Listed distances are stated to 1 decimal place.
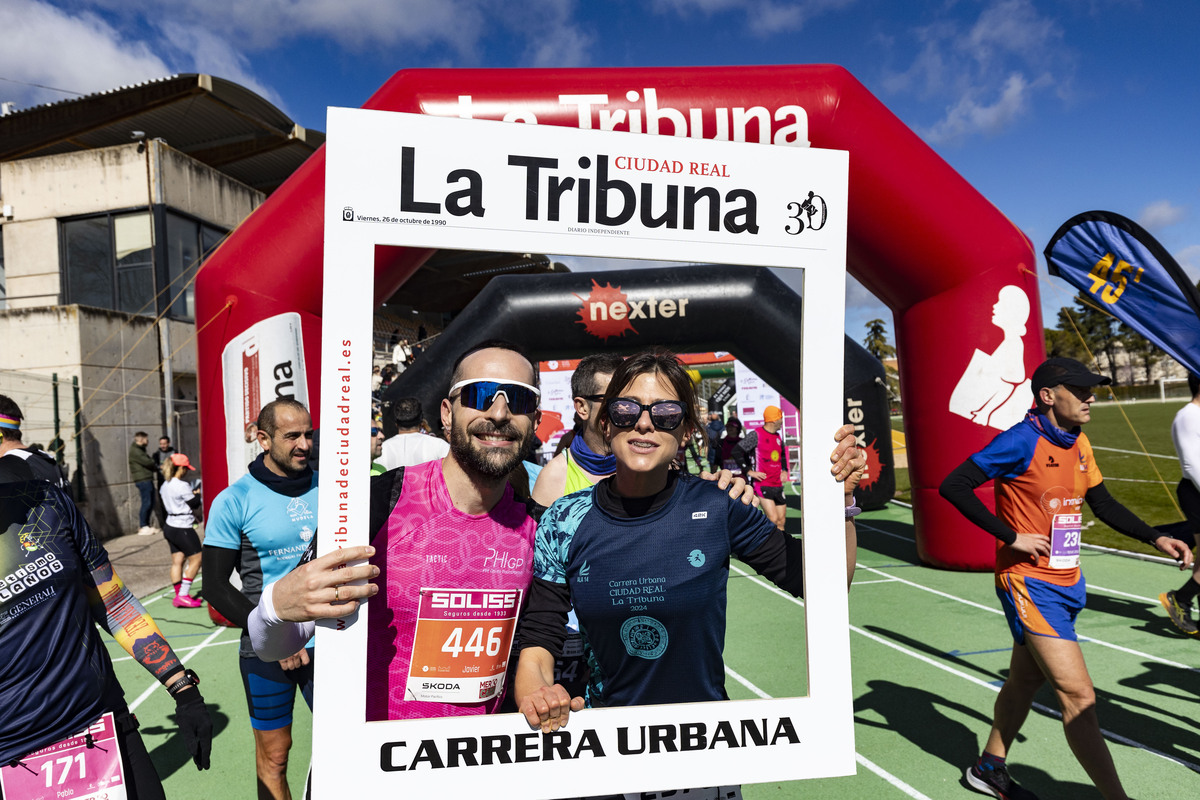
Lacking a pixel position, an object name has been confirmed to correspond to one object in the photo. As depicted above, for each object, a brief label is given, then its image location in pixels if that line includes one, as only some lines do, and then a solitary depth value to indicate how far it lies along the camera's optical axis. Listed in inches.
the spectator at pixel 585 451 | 116.3
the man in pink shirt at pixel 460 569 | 63.1
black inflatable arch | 294.0
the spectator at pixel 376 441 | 188.1
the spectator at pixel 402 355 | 342.3
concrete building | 444.8
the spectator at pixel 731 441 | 395.5
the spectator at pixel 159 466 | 439.8
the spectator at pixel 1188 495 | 170.2
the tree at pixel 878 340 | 2841.5
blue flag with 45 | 146.5
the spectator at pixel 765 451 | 294.0
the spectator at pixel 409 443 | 207.2
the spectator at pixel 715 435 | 439.7
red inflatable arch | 198.5
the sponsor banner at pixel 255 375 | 209.5
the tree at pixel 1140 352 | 2716.5
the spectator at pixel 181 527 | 271.9
